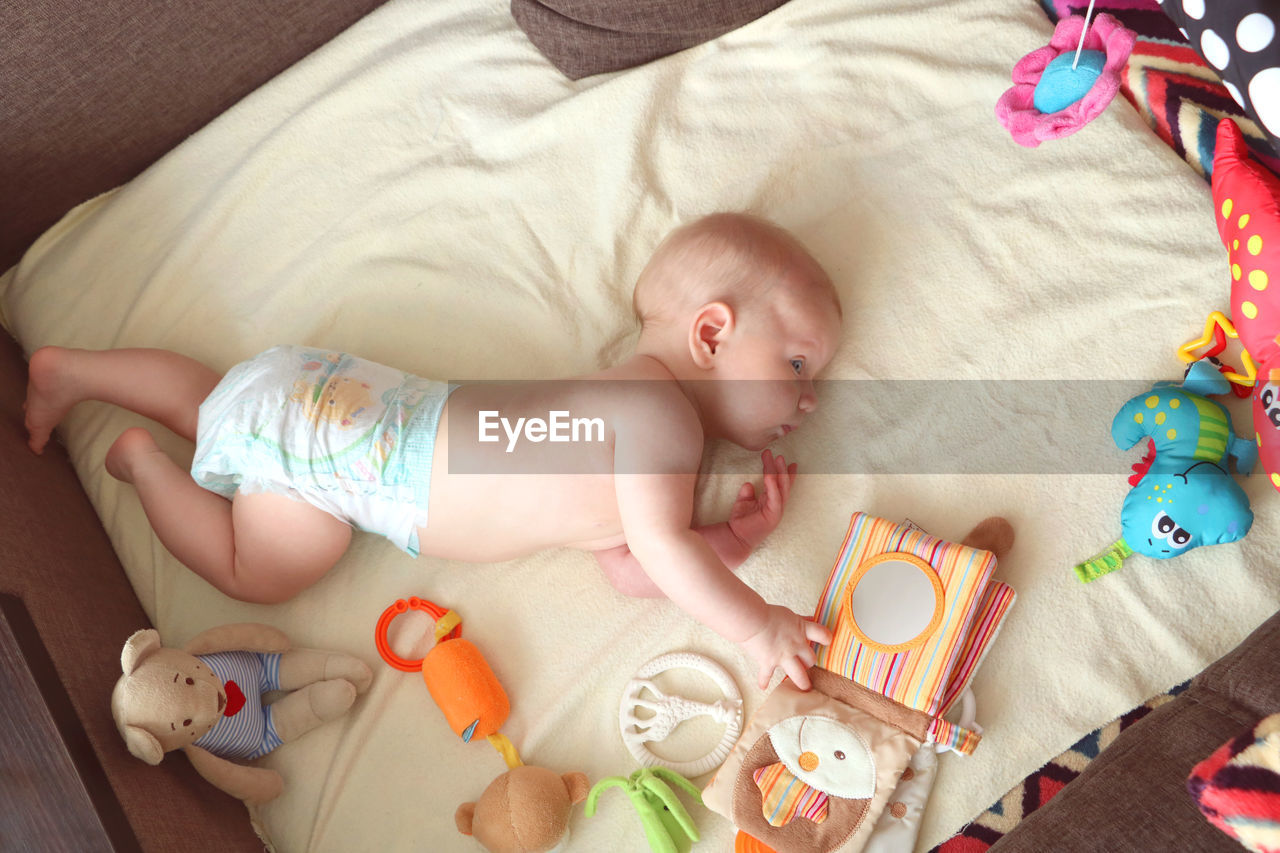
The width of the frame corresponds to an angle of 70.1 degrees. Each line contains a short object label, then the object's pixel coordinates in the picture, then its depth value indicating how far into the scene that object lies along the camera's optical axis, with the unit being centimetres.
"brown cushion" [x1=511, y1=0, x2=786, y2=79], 168
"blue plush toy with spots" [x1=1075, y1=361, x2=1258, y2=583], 128
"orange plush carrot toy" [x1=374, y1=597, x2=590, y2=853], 129
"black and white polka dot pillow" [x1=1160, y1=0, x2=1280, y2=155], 103
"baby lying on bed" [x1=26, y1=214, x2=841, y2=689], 135
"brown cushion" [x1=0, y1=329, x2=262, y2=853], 117
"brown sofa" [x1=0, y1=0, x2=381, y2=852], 110
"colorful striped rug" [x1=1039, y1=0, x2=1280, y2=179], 153
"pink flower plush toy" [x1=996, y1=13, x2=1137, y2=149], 106
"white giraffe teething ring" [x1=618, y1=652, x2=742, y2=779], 138
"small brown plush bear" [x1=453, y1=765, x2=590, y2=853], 129
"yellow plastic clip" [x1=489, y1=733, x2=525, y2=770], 140
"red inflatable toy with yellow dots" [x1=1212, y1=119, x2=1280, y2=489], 125
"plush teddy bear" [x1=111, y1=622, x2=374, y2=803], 120
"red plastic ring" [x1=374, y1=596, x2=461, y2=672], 146
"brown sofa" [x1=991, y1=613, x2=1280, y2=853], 99
